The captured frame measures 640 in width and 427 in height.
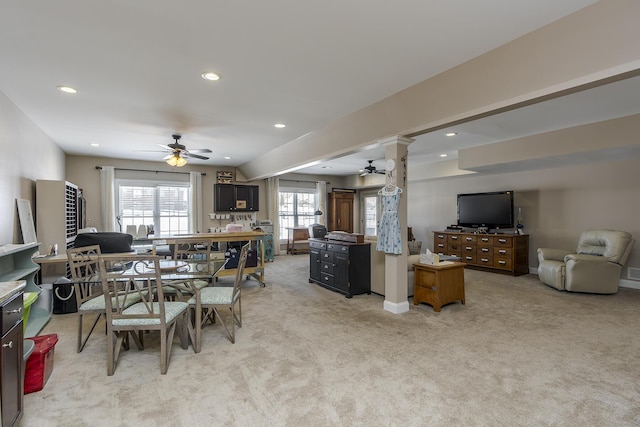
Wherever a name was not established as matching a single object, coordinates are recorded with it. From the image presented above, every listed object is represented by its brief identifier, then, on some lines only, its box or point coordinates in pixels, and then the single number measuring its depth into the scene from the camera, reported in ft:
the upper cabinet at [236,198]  26.48
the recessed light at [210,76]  9.74
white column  12.77
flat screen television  21.34
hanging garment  12.79
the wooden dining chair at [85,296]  9.03
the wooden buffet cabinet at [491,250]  20.20
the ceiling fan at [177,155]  15.72
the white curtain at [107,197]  22.45
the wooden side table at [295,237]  30.71
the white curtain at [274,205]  29.48
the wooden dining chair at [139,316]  7.94
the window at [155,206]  23.84
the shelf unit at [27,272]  10.42
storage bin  7.26
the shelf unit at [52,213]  14.53
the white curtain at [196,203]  25.73
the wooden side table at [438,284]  12.98
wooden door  32.89
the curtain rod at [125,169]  22.49
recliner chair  15.55
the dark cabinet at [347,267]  15.35
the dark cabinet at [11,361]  5.07
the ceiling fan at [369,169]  24.19
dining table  9.27
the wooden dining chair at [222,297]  9.83
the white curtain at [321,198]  32.86
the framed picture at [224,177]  26.86
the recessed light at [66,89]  10.64
